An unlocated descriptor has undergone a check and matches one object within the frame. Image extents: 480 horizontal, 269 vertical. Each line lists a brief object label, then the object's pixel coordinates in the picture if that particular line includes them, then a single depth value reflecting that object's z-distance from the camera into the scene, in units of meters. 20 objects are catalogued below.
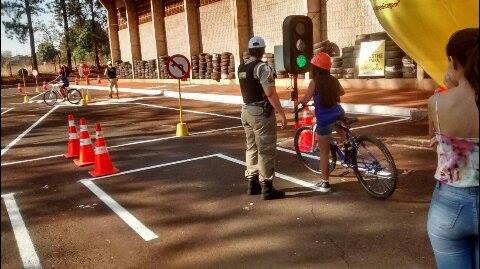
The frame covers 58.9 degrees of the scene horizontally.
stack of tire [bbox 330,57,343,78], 17.53
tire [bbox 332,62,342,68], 17.58
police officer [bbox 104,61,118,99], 20.66
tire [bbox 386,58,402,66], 15.05
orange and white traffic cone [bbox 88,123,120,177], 7.04
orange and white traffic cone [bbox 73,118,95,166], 7.68
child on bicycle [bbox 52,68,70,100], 19.72
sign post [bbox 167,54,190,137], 9.77
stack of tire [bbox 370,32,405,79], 15.03
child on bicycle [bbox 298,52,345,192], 5.14
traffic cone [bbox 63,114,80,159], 8.47
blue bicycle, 4.93
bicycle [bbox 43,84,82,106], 20.20
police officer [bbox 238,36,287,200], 5.06
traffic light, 8.95
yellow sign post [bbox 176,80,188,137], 10.11
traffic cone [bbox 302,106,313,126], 9.12
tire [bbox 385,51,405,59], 14.98
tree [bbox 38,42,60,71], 67.31
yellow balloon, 4.44
